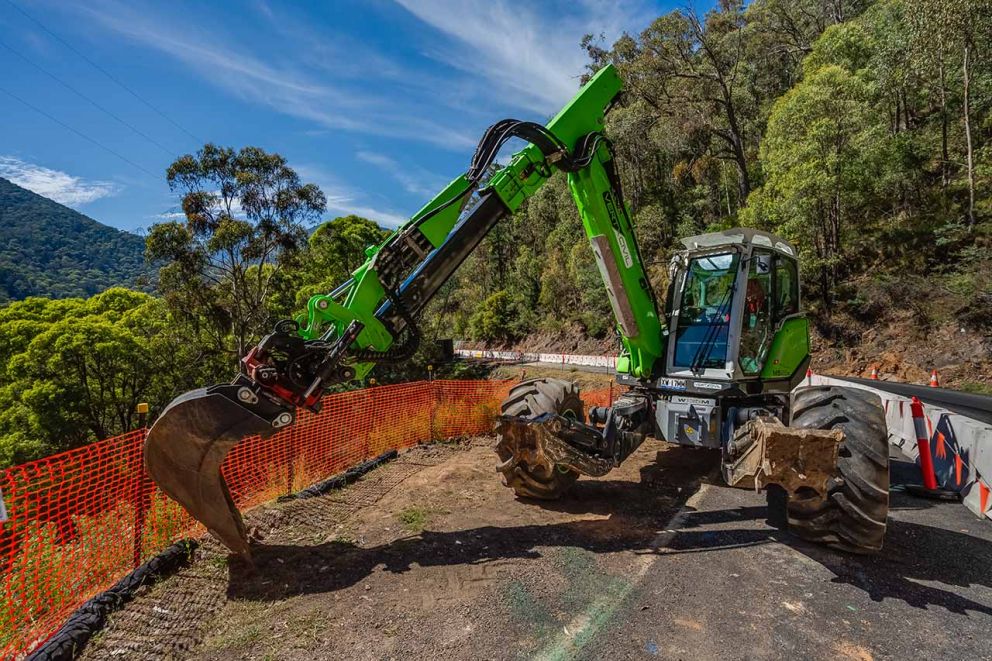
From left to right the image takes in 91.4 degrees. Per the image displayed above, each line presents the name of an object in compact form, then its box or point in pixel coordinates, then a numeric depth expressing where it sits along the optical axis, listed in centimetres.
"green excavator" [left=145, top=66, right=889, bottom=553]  370
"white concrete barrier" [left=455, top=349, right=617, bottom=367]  3111
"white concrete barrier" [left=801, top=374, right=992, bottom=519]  519
